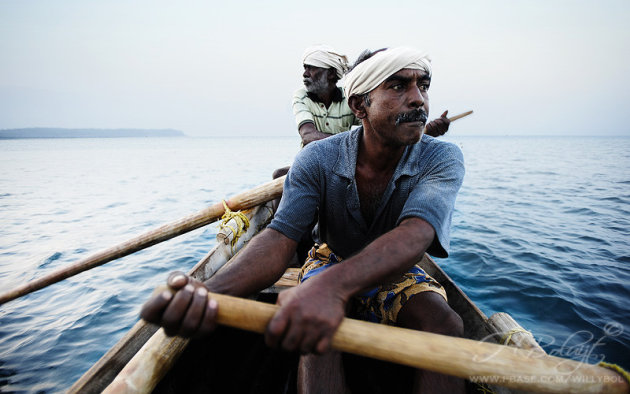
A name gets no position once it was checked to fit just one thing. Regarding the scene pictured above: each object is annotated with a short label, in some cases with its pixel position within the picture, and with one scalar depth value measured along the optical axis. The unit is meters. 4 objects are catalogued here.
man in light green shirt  3.91
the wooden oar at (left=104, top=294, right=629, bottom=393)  0.99
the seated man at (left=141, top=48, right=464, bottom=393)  1.03
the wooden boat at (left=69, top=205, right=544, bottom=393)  1.68
